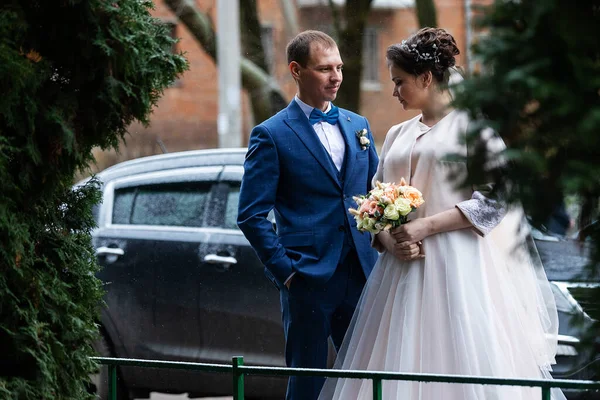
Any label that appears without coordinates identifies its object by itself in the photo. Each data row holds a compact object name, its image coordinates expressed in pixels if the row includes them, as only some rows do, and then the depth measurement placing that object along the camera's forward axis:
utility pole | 24.38
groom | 7.38
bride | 6.70
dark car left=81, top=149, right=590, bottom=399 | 10.39
